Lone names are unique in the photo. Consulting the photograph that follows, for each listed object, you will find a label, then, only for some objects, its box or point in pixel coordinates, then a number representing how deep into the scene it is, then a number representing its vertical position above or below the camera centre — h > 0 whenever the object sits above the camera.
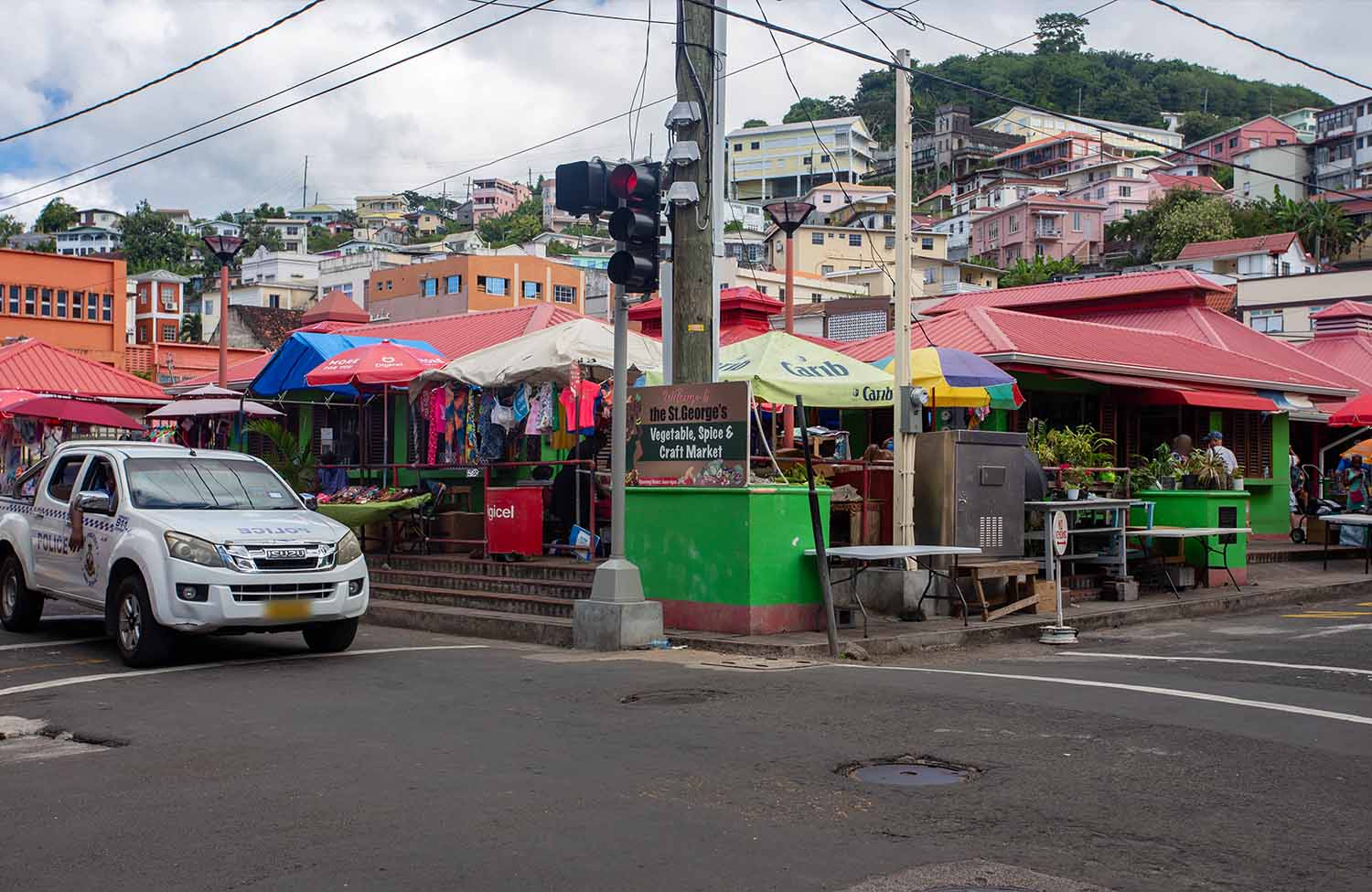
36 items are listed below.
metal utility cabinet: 13.43 -0.04
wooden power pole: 12.09 +2.49
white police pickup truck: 10.34 -0.54
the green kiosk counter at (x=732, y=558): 11.60 -0.67
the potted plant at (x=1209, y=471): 16.72 +0.21
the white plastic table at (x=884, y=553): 11.47 -0.60
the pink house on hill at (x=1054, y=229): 91.56 +18.90
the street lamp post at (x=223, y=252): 22.44 +4.20
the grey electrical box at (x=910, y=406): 13.27 +0.85
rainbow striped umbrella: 15.62 +1.38
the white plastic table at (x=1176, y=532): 15.29 -0.55
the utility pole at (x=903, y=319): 13.28 +1.79
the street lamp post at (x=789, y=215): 22.27 +4.82
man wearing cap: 18.30 +0.53
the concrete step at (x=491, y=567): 14.84 -1.01
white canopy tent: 16.36 +1.68
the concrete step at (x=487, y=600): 13.77 -1.31
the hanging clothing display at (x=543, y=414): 17.25 +1.00
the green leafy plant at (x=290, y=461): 19.64 +0.41
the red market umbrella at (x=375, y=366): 17.74 +1.72
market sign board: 11.85 +0.51
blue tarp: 19.78 +2.02
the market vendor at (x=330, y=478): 22.70 +0.16
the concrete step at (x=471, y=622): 12.55 -1.44
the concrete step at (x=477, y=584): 14.31 -1.17
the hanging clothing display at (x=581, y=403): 16.38 +1.10
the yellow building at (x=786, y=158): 131.38 +35.56
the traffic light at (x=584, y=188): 11.48 +2.72
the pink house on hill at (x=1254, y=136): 111.25 +30.91
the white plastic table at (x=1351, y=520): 18.89 -0.50
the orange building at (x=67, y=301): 48.66 +7.36
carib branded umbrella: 15.34 +1.37
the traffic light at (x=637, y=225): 11.30 +2.34
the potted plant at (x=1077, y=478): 15.61 +0.10
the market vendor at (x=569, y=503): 16.56 -0.21
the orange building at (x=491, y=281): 70.69 +12.12
